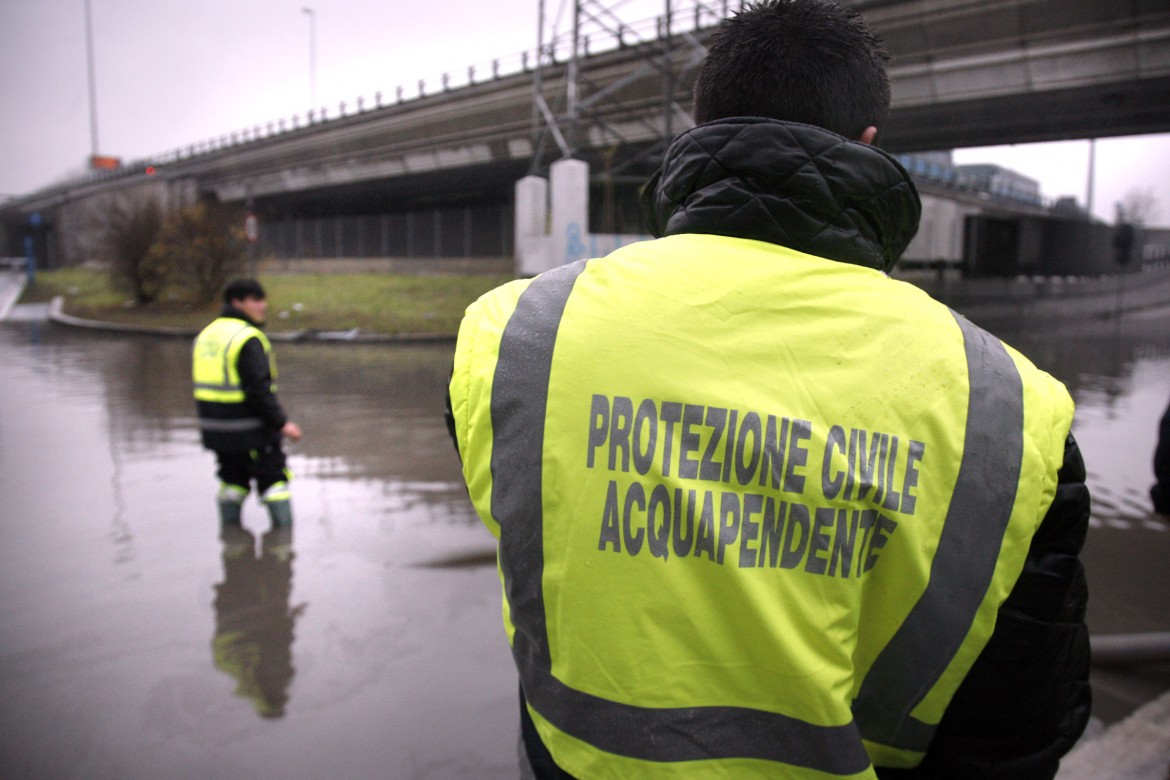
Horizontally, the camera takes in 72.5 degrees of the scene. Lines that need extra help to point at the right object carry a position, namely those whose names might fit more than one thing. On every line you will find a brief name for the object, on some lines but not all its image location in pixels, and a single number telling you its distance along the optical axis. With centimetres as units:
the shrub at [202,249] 2683
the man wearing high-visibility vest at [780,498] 119
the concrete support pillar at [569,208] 1784
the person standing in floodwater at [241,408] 552
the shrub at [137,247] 2819
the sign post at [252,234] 2497
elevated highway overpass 1484
